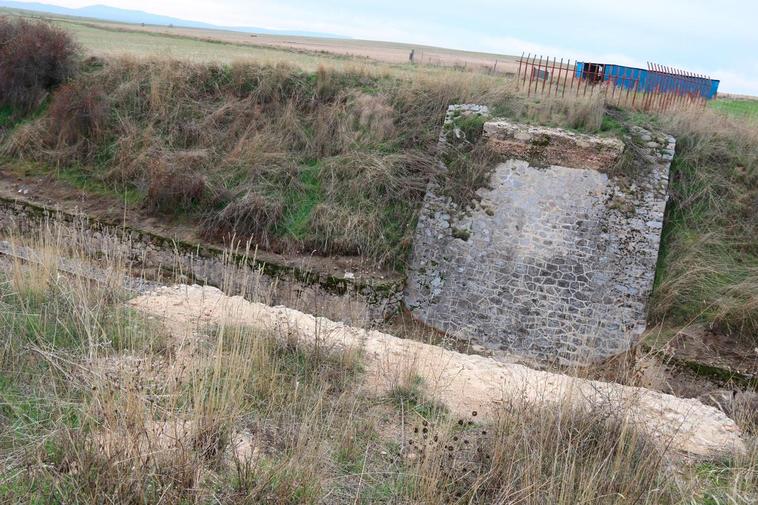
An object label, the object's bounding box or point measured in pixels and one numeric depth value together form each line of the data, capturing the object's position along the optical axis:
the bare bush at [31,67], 15.65
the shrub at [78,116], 14.29
